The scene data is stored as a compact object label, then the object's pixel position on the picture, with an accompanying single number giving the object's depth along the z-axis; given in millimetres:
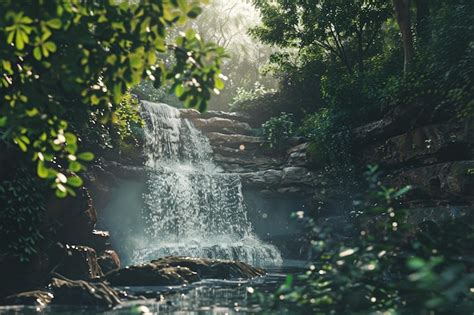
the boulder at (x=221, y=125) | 30141
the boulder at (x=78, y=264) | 14617
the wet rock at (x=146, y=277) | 13992
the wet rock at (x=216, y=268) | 16016
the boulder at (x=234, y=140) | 28953
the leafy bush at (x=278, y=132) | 27688
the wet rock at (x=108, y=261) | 16953
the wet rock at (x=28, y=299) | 11039
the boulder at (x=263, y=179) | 25789
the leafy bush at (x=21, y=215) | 12938
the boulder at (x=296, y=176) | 24781
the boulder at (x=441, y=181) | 16672
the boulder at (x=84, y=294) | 10906
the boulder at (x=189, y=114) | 30422
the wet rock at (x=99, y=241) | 17184
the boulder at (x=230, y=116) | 31047
